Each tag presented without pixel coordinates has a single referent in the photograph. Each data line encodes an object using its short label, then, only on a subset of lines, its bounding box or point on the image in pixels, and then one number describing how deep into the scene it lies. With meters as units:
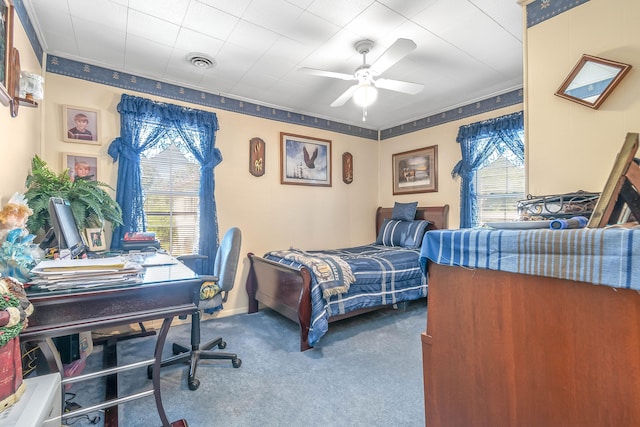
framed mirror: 1.57
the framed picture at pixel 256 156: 3.84
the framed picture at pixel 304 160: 4.14
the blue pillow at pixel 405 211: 4.37
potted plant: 2.04
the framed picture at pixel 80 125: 2.80
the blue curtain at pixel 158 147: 3.00
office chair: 2.27
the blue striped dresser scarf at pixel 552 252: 0.65
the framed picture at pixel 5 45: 1.61
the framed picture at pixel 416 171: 4.35
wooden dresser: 0.69
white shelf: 0.87
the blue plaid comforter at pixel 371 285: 2.66
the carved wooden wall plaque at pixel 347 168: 4.74
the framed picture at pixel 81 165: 2.79
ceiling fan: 2.28
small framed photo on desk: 2.55
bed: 2.66
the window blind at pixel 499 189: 3.54
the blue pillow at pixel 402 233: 4.09
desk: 1.16
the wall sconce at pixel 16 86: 1.77
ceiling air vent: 2.77
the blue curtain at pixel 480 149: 3.44
